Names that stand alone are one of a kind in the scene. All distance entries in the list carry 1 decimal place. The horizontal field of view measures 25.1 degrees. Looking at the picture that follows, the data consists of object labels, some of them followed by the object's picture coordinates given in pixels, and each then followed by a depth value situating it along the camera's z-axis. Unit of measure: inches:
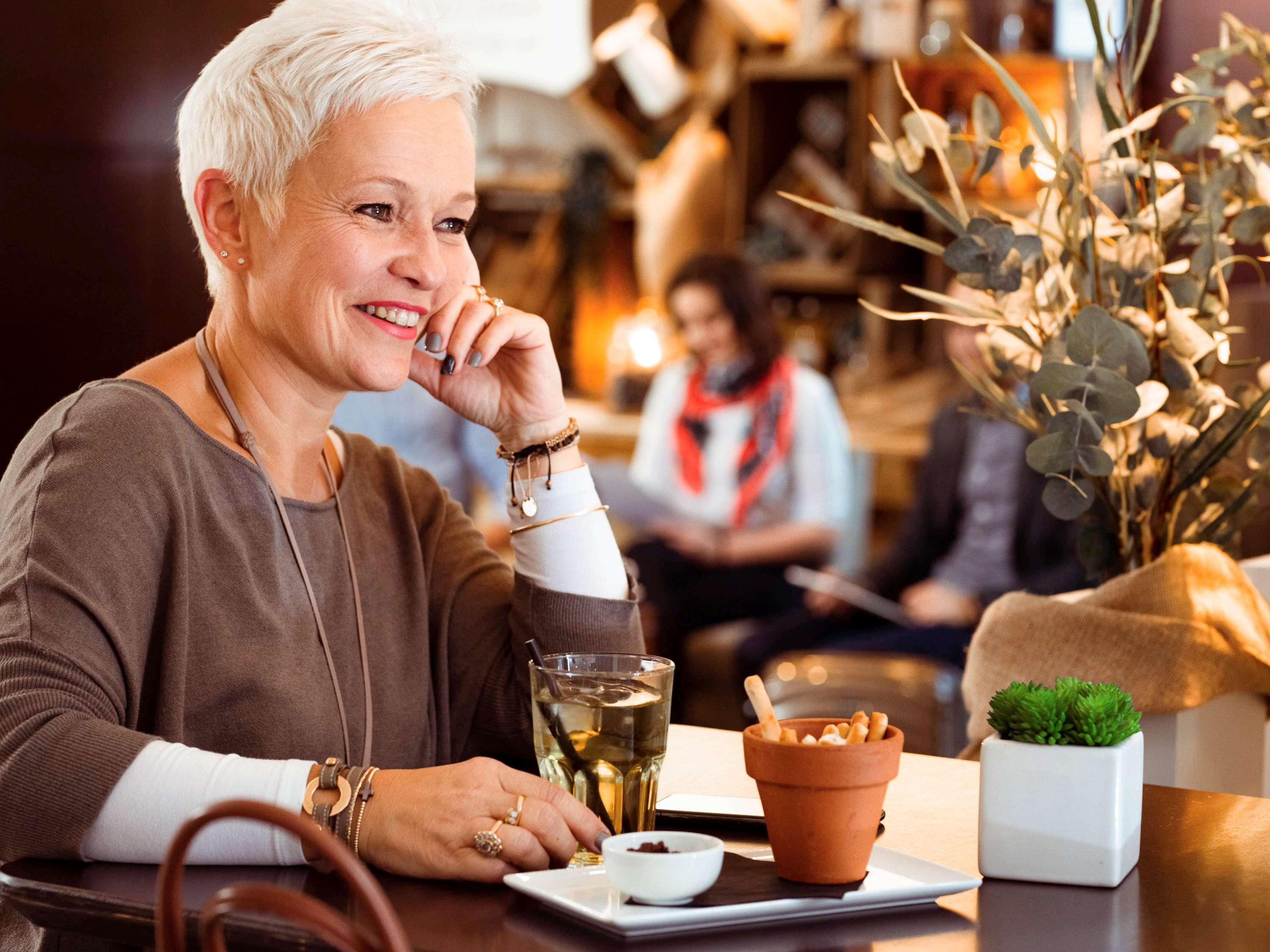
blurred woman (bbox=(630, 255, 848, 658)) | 209.1
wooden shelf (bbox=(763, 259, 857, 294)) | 257.0
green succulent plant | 65.1
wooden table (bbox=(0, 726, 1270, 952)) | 60.7
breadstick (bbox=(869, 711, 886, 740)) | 64.2
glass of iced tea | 66.9
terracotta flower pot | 62.9
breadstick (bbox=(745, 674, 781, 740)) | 64.1
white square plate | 60.8
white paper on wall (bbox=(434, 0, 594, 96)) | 219.2
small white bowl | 61.3
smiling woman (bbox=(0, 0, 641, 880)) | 66.1
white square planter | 64.6
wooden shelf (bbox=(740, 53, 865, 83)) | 255.2
